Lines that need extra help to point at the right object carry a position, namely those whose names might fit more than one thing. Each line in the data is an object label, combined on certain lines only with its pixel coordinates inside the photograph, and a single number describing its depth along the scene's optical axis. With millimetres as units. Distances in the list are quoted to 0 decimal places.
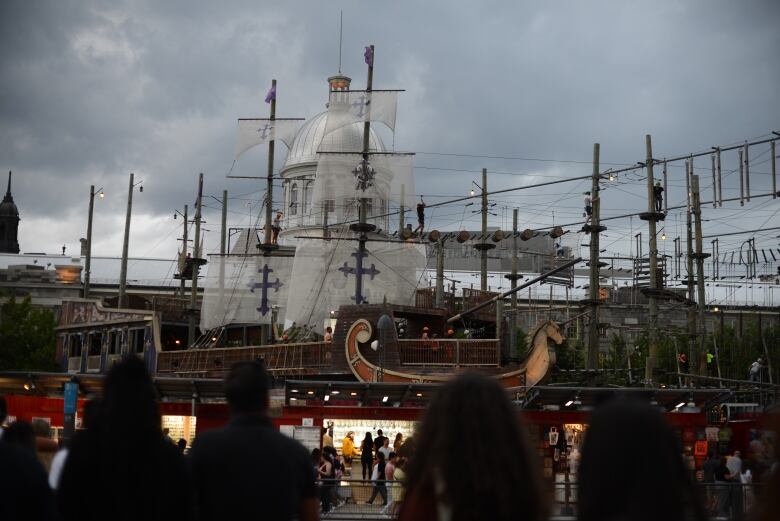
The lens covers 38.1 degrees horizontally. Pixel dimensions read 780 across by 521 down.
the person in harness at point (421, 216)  55678
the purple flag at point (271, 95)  68125
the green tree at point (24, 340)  62562
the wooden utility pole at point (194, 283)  60031
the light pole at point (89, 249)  67375
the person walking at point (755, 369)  44478
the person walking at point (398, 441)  29941
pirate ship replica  38844
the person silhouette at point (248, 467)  5770
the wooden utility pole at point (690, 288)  48406
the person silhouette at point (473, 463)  4809
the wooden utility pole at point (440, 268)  50469
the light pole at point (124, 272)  62684
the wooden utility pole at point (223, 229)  65688
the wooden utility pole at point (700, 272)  47281
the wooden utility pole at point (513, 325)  40875
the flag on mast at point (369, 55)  59156
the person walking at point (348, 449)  32719
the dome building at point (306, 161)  88125
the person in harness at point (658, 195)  41625
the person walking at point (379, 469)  26719
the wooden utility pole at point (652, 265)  41031
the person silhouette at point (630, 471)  4520
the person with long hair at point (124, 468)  5574
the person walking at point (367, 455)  29903
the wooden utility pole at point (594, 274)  39625
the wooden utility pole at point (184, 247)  66388
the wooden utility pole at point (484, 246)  50219
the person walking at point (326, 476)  20328
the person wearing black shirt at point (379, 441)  29077
